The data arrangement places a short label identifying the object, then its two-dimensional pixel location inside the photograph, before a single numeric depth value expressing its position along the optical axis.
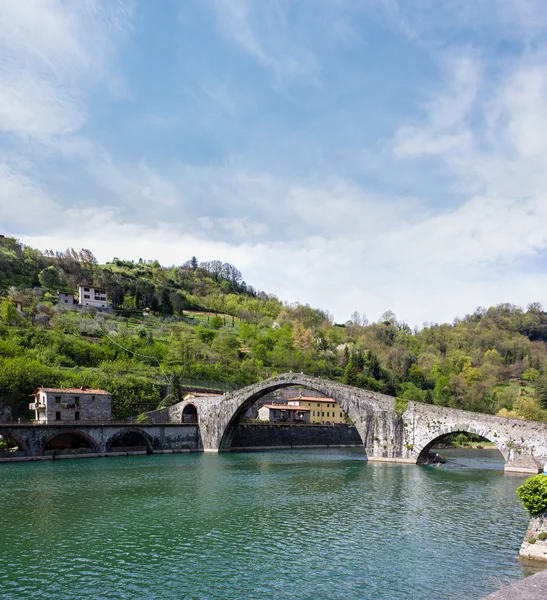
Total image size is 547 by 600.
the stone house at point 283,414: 73.75
